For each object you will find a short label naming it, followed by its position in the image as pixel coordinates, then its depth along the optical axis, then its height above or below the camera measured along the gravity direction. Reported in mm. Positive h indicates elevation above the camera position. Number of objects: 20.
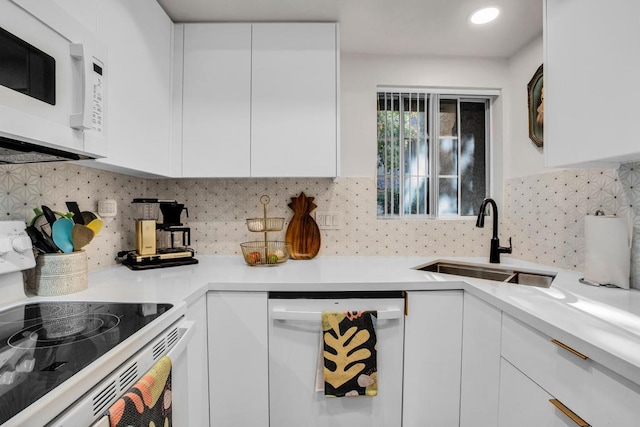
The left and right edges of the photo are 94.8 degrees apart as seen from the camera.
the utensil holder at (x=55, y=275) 1065 -230
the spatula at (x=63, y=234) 1112 -81
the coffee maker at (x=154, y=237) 1559 -137
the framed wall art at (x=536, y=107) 1713 +636
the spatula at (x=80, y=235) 1137 -89
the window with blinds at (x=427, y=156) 2049 +404
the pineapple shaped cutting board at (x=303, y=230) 1917 -112
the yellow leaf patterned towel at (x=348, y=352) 1295 -612
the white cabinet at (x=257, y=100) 1610 +621
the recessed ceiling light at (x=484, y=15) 1512 +1047
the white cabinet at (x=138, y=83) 1154 +585
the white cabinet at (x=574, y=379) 672 -442
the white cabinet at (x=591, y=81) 896 +453
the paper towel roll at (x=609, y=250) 1176 -148
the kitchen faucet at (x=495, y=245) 1731 -195
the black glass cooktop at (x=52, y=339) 536 -313
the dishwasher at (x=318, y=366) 1337 -696
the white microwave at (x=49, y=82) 699 +350
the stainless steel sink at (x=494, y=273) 1547 -343
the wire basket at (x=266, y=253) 1650 -229
